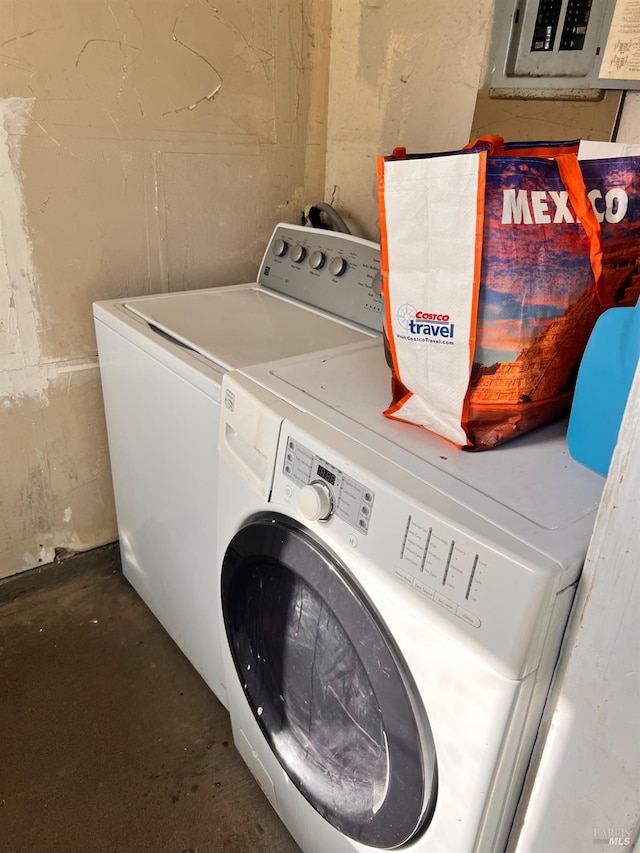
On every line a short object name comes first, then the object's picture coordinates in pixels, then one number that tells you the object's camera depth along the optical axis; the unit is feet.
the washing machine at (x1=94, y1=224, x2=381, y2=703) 3.85
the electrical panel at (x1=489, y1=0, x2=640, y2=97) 3.41
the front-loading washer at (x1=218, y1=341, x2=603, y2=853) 2.11
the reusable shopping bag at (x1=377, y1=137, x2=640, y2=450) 2.31
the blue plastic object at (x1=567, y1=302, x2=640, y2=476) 2.37
